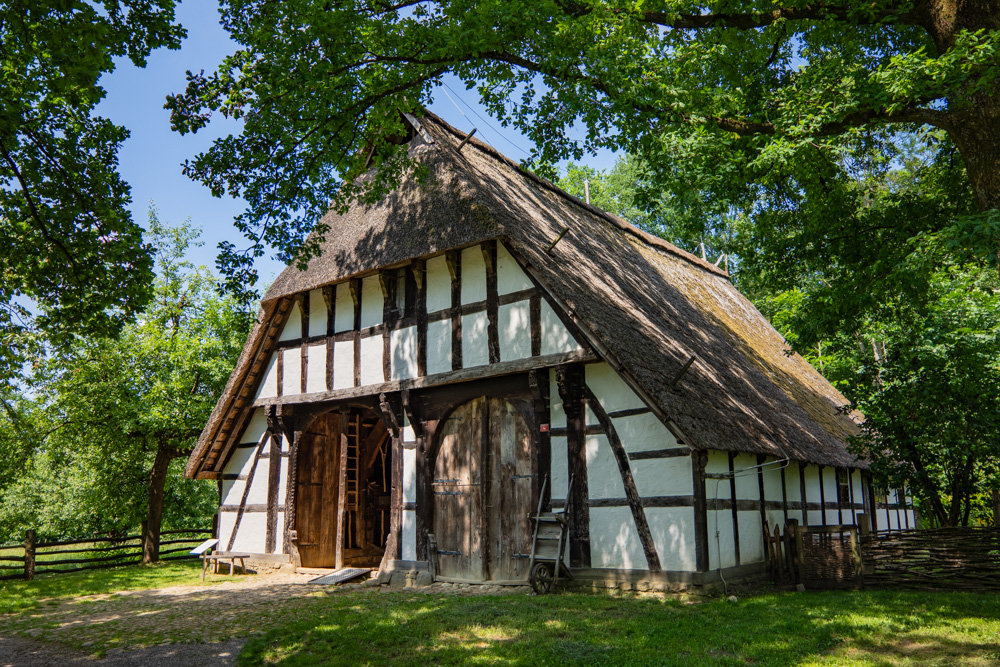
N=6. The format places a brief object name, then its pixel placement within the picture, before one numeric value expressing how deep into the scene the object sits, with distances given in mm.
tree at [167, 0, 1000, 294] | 8336
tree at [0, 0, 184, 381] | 6895
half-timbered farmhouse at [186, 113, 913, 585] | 10000
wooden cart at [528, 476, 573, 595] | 10125
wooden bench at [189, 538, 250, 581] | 14492
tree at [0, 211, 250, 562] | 17797
